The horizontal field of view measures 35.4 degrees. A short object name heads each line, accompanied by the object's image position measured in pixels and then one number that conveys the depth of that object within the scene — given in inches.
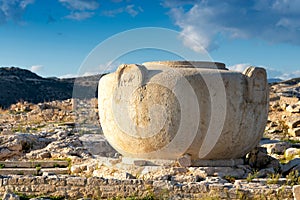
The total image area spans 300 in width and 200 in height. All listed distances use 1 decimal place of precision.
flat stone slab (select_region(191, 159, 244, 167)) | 315.1
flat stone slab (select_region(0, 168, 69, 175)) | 363.6
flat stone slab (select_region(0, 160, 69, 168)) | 405.7
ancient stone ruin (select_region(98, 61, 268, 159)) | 305.3
